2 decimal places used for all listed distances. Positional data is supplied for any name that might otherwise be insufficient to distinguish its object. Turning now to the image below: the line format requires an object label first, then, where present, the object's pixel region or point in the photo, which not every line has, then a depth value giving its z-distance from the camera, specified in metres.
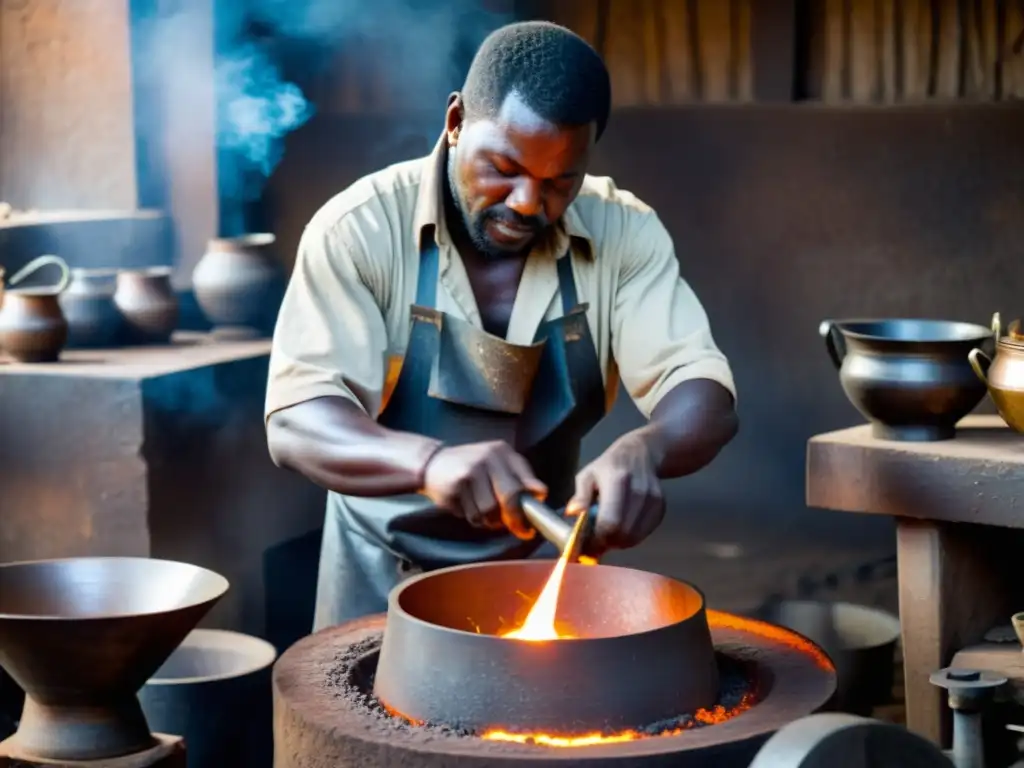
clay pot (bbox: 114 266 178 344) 6.00
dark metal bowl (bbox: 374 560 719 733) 2.63
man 3.23
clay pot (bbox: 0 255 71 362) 5.50
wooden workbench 3.92
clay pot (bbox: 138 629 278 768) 4.59
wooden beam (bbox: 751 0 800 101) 6.67
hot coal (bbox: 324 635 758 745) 2.67
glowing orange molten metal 2.94
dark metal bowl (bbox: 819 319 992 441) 4.02
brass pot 3.95
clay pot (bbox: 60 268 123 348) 5.92
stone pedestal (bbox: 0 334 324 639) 5.36
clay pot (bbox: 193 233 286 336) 6.24
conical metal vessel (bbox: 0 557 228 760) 3.36
